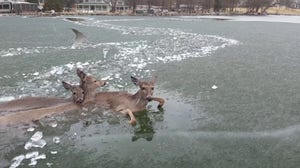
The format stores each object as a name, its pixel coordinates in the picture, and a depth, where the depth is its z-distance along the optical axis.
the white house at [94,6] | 91.25
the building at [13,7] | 79.44
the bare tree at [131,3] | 88.93
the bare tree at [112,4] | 89.85
